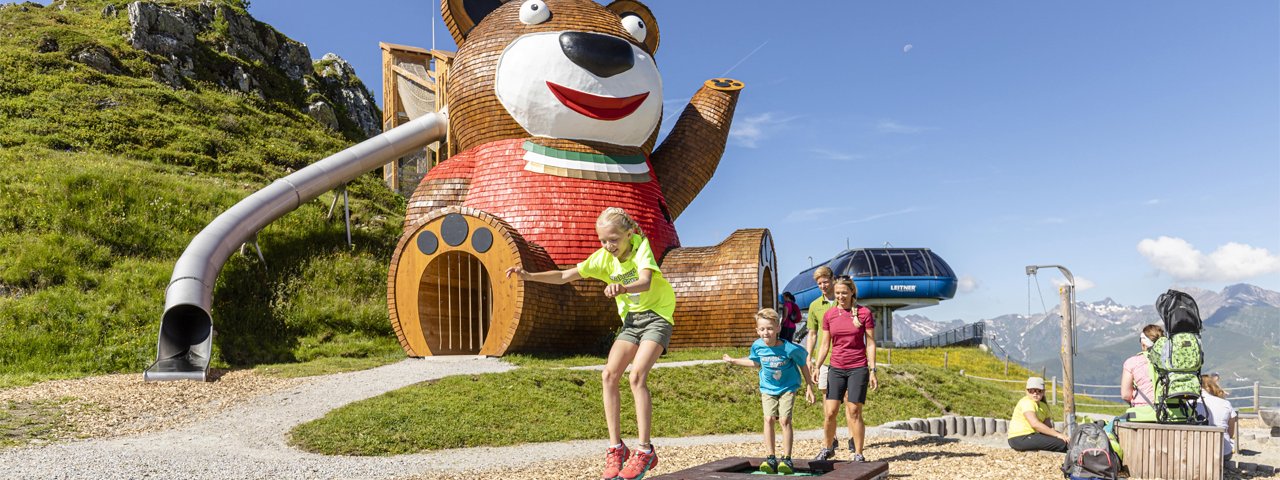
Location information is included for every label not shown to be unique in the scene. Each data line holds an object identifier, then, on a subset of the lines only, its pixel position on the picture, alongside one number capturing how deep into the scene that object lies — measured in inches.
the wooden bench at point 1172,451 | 253.4
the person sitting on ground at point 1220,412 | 301.6
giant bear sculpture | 509.7
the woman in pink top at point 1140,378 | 290.3
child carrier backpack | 251.9
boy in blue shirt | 248.7
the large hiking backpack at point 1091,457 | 247.9
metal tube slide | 473.4
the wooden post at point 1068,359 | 388.2
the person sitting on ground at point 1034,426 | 295.9
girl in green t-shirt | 193.3
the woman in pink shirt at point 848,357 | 265.1
